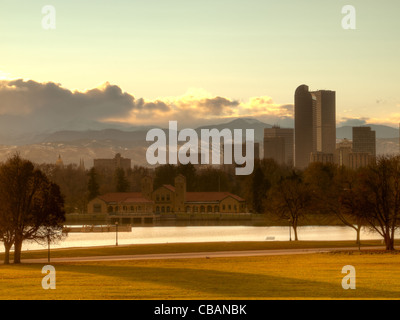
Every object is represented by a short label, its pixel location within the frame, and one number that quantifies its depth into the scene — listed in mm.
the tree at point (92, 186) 191750
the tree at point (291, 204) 90500
